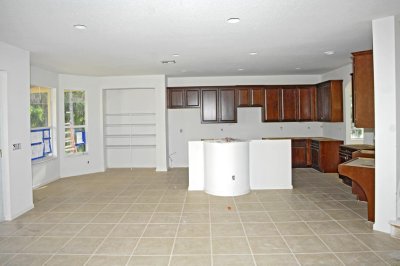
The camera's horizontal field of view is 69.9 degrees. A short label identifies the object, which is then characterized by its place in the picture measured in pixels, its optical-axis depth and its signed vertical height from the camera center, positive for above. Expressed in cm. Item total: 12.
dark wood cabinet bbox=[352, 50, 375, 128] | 401 +49
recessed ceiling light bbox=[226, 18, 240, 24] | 343 +129
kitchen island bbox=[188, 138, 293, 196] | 543 -77
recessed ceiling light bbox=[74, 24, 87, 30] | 356 +129
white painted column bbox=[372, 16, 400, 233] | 339 +8
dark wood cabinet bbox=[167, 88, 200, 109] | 789 +81
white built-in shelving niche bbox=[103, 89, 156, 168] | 833 +0
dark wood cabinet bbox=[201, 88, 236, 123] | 786 +60
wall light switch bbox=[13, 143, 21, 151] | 434 -25
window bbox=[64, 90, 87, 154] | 726 +20
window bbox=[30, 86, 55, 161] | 624 +15
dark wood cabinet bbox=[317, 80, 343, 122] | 691 +60
